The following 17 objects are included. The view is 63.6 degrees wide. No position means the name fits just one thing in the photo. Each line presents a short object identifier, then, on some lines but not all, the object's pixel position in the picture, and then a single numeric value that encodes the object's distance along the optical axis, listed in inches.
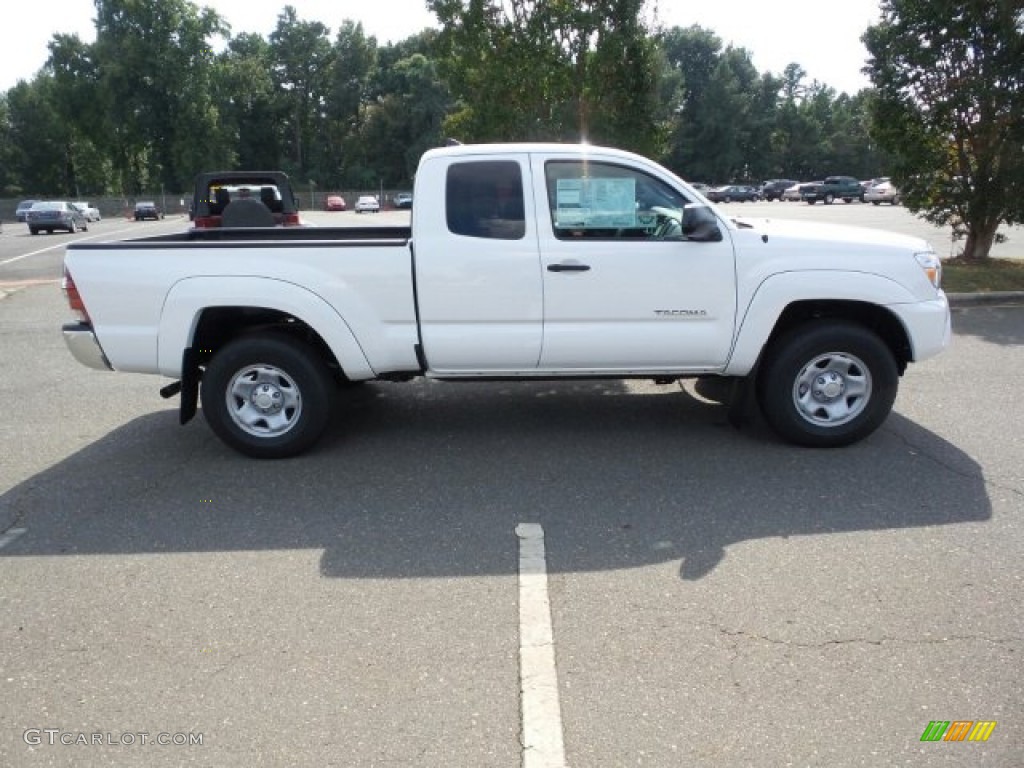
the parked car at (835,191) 2242.9
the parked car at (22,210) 2073.6
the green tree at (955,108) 480.4
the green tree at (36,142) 3346.5
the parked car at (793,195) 2434.8
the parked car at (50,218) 1539.1
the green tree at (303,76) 3575.3
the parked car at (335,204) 2767.2
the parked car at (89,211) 1891.0
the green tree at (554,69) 491.5
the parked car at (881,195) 2071.9
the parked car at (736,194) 2620.6
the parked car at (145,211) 2214.9
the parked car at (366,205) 2480.3
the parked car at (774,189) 2635.3
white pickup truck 209.3
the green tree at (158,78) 2935.5
